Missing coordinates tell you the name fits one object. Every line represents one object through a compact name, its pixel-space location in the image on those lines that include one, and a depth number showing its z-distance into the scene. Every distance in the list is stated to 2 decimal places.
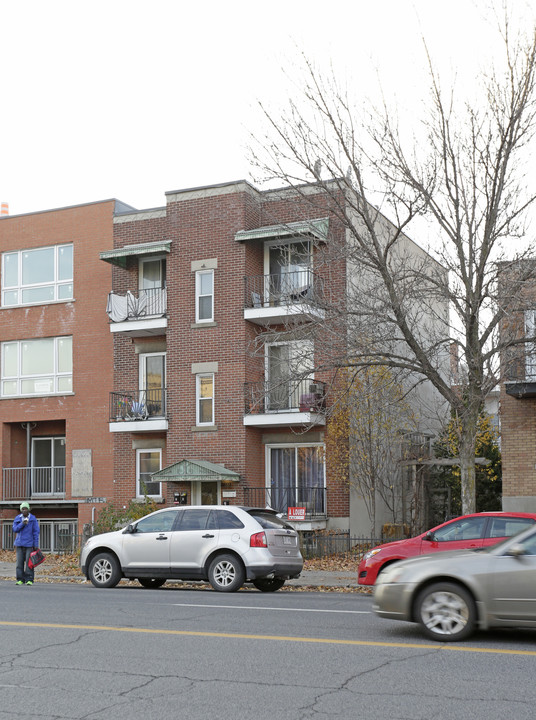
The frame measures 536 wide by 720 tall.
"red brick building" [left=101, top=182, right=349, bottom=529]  25.77
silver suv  15.95
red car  13.88
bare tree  16.67
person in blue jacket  18.22
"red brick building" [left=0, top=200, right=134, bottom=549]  28.89
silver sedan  9.07
